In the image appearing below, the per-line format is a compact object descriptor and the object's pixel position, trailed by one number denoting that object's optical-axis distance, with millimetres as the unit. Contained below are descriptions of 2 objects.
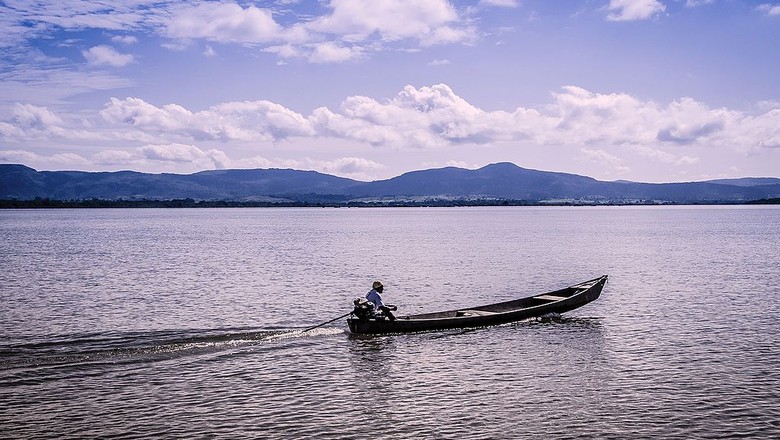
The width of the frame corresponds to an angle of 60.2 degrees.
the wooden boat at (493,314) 32469
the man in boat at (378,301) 32688
